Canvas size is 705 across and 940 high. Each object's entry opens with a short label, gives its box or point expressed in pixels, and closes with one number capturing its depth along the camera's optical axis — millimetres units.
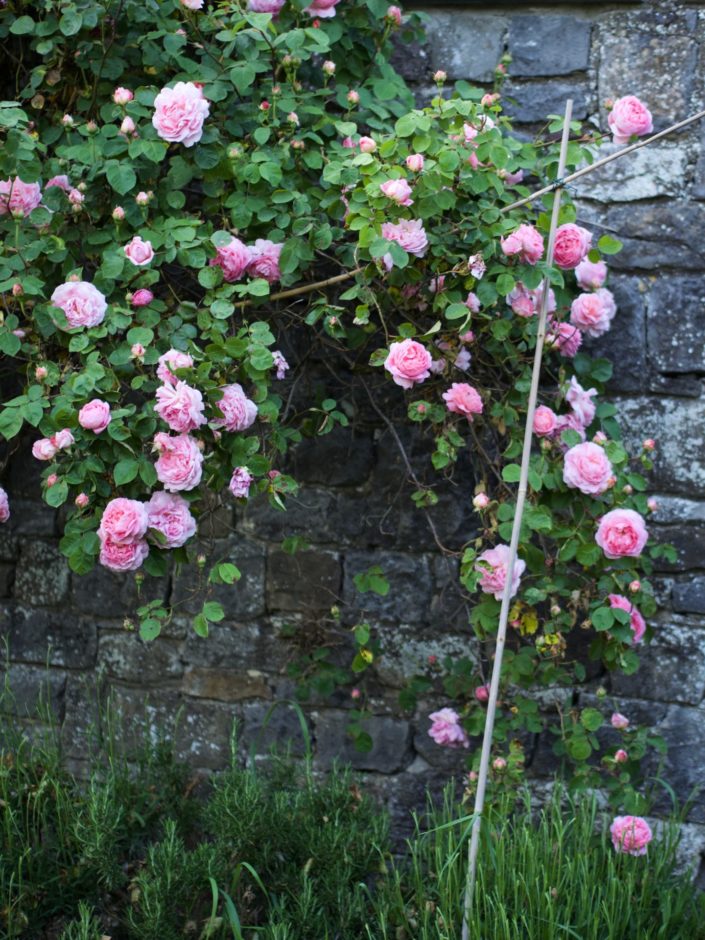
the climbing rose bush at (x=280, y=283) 2344
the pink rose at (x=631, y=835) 2566
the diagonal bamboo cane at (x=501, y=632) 2246
